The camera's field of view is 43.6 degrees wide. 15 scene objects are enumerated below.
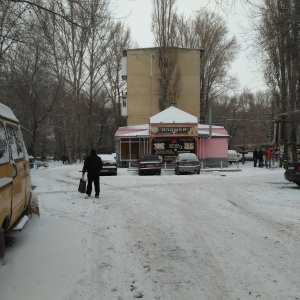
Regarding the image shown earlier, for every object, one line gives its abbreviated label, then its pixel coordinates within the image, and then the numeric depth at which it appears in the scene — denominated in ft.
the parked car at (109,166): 84.23
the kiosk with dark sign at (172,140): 110.22
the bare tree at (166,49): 148.15
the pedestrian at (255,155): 115.44
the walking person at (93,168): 40.57
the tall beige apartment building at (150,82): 154.51
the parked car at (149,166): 86.84
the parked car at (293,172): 50.26
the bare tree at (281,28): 28.28
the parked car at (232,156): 148.77
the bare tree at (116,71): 167.73
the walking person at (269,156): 107.86
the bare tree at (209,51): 172.55
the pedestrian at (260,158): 113.60
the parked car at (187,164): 86.89
